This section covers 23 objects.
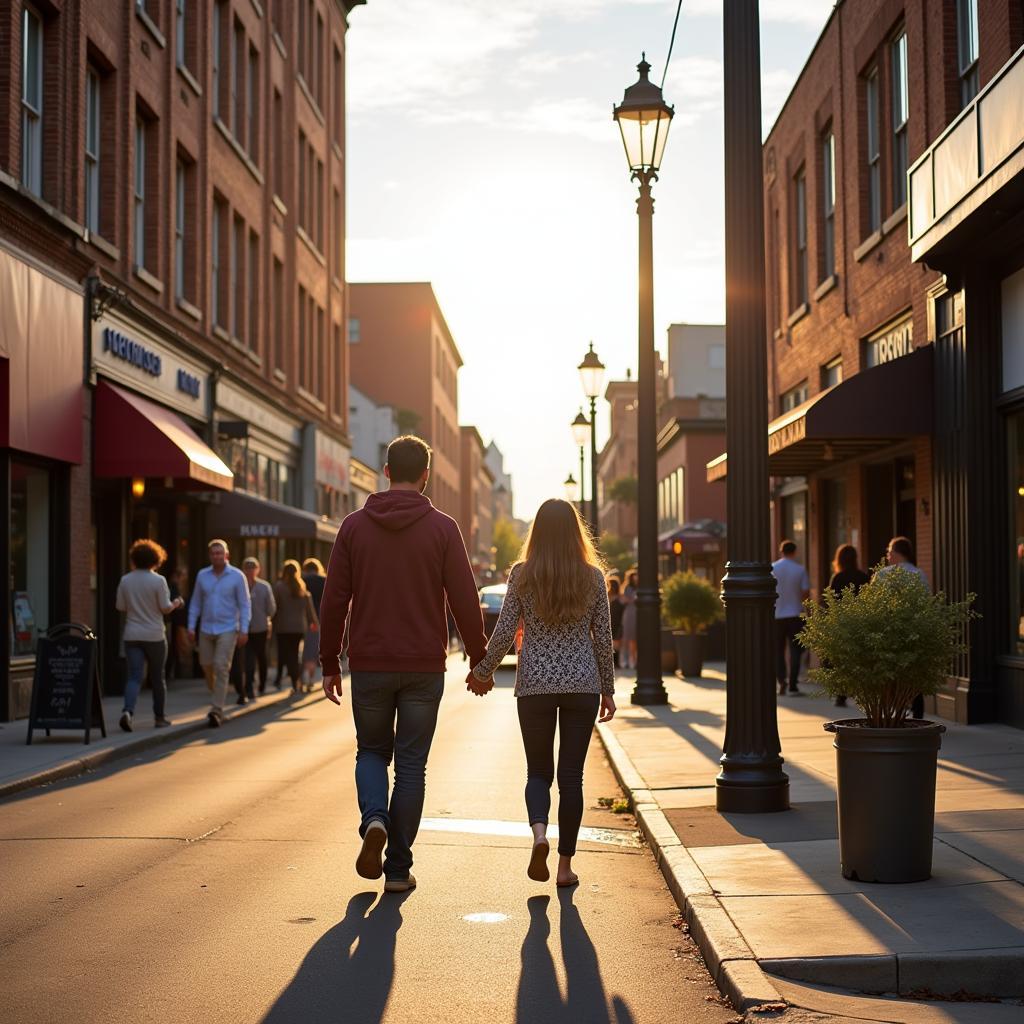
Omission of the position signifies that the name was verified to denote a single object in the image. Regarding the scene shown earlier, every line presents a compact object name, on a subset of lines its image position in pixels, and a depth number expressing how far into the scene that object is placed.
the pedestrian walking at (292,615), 20.47
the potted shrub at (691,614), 23.69
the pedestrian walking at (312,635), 21.98
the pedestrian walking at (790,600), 18.53
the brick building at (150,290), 16.83
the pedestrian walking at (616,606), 27.58
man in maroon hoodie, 6.79
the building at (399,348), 75.50
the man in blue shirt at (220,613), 16.00
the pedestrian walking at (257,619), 19.25
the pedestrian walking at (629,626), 27.72
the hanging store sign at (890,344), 17.72
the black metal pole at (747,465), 8.60
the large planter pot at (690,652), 23.67
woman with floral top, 7.02
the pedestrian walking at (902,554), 14.35
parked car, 31.72
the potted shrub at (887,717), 6.38
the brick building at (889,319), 14.09
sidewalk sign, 13.21
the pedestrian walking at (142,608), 14.60
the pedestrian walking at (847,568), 16.19
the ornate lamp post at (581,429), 33.44
